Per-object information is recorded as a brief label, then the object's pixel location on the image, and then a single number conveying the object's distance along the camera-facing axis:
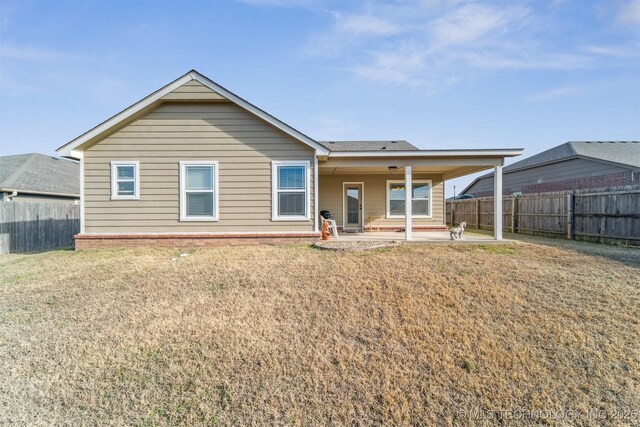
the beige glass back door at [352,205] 14.25
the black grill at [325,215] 12.27
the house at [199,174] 9.21
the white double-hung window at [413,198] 14.14
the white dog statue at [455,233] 9.98
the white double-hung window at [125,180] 9.24
